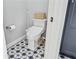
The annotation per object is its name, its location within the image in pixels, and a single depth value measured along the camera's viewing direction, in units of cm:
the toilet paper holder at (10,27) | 131
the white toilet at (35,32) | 136
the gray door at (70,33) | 102
